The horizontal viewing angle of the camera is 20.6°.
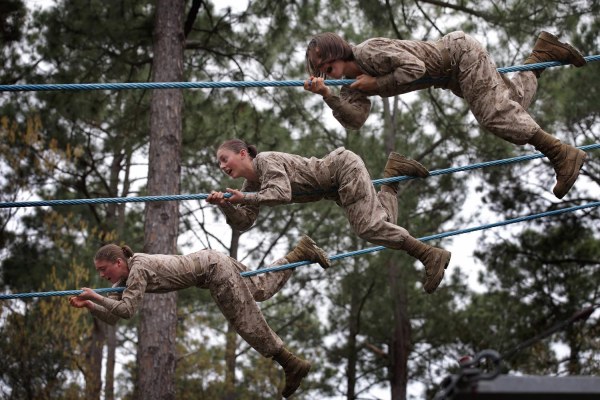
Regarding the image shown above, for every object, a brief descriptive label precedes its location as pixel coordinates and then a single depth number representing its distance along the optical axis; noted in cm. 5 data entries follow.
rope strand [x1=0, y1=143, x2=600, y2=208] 878
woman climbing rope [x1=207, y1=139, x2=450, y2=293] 842
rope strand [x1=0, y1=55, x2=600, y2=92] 836
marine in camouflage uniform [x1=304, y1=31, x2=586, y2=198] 827
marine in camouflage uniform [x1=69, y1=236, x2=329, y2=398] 855
